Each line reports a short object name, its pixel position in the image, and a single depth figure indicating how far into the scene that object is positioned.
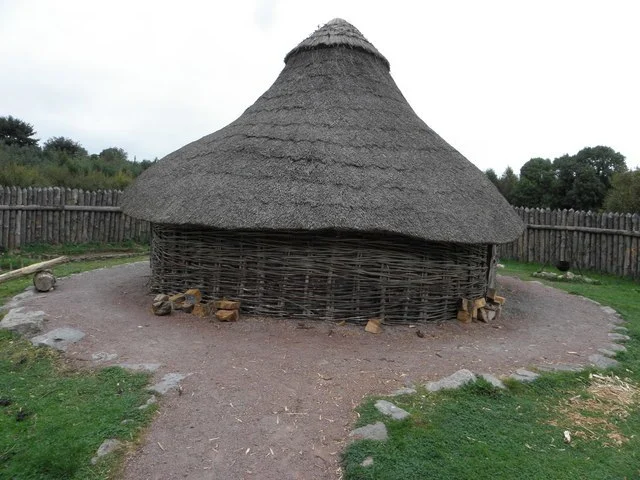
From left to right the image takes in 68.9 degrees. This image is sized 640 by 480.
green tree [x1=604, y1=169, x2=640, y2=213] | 21.47
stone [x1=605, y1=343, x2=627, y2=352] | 6.07
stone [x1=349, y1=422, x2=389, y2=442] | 3.59
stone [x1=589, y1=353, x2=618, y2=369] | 5.47
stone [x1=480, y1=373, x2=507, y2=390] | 4.64
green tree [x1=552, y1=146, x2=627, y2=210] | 32.66
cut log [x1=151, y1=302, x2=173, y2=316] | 6.67
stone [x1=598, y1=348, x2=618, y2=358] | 5.86
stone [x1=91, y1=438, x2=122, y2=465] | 3.25
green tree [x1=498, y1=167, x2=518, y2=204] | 42.75
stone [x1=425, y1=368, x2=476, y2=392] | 4.51
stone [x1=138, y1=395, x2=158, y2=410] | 3.92
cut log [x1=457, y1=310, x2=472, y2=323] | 6.99
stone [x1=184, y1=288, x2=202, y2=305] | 6.80
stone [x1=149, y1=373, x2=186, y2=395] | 4.25
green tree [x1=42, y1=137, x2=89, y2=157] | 31.28
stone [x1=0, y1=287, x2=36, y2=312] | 6.89
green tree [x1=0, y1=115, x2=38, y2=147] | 30.22
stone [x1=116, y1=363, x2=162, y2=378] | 4.70
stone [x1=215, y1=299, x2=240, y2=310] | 6.45
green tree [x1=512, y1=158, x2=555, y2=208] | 35.56
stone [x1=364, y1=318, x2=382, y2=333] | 6.22
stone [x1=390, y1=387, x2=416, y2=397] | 4.35
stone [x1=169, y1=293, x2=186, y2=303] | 6.84
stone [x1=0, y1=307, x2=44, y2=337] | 5.74
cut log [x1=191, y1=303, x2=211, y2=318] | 6.64
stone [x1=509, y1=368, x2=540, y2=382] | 4.86
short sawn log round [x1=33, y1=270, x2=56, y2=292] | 7.95
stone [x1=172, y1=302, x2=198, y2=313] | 6.74
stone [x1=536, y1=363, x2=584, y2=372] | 5.21
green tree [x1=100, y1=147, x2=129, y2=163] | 27.49
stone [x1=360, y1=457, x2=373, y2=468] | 3.26
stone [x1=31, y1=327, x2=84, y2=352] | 5.33
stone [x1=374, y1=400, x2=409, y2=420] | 3.92
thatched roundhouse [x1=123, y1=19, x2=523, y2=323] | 6.24
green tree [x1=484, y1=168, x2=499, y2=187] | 46.25
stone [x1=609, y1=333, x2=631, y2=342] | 6.56
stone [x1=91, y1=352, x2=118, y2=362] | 4.98
